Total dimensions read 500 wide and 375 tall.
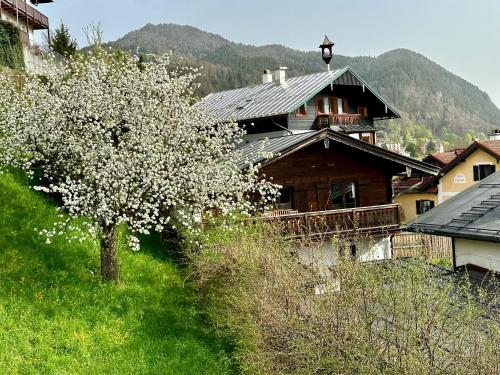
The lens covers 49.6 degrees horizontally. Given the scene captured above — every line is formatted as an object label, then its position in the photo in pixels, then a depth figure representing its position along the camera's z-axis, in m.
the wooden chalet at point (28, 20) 32.19
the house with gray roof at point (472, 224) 9.17
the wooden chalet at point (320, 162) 19.97
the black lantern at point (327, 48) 34.74
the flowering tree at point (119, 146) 12.09
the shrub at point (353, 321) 5.59
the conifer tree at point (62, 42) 34.16
